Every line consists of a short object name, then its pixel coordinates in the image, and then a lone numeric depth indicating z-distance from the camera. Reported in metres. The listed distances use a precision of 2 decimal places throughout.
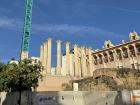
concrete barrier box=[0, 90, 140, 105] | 20.94
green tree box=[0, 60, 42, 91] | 31.00
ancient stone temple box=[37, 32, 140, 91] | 59.90
